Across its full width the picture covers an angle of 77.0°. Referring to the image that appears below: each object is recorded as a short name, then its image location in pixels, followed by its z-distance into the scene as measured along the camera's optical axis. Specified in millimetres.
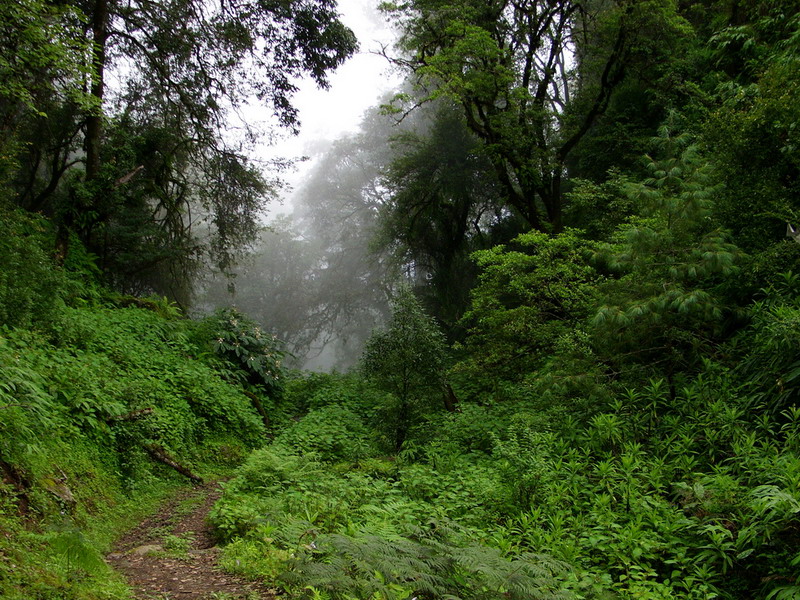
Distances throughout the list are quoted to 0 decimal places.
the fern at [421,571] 3057
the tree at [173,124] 11500
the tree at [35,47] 5184
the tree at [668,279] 6027
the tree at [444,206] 17703
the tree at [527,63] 11648
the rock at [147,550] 4328
